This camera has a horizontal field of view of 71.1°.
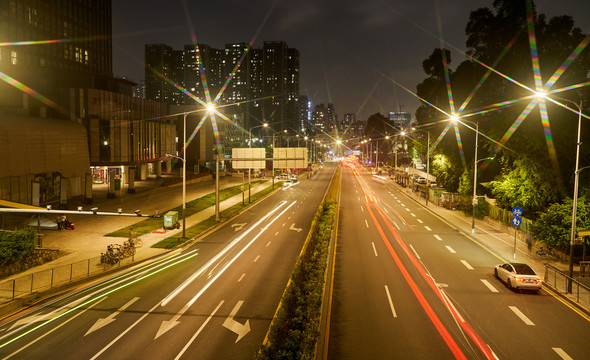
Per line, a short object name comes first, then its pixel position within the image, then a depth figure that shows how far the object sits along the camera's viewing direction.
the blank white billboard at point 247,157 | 40.31
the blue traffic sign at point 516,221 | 27.59
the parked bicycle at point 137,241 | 31.12
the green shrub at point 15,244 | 23.52
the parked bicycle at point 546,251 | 28.41
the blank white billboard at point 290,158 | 34.83
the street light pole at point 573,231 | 21.41
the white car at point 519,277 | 20.86
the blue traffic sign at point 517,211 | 27.89
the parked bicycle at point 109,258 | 25.11
